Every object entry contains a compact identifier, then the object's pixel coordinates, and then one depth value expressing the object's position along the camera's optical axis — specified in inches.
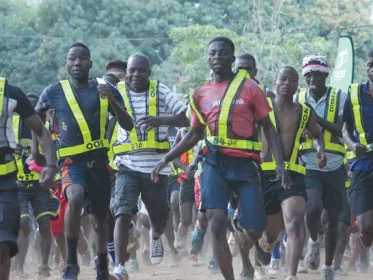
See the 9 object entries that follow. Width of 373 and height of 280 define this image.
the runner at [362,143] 407.5
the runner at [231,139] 364.2
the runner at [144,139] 433.4
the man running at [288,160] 423.2
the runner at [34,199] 522.0
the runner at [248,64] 488.4
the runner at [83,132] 391.9
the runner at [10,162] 310.8
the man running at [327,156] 461.4
